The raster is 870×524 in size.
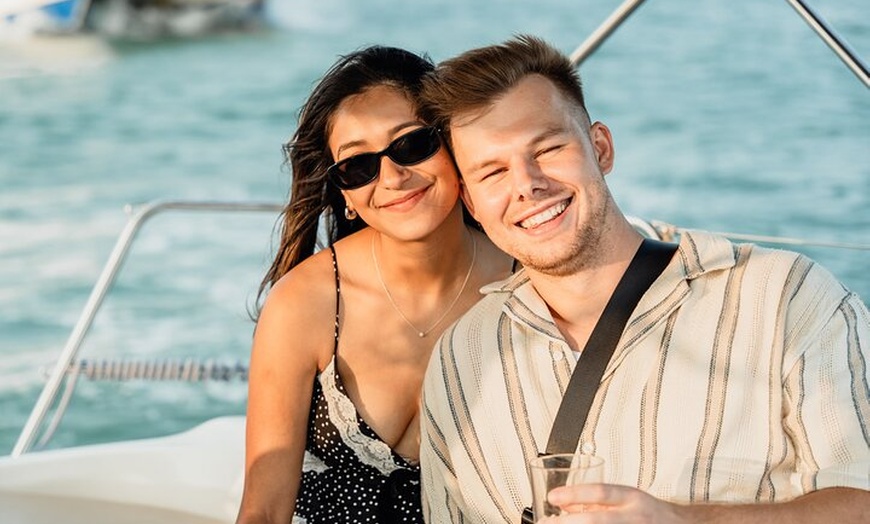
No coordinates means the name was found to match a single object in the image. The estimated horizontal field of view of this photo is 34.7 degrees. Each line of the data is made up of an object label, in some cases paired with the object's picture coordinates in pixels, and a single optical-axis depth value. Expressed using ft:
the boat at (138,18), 73.00
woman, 7.48
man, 5.78
